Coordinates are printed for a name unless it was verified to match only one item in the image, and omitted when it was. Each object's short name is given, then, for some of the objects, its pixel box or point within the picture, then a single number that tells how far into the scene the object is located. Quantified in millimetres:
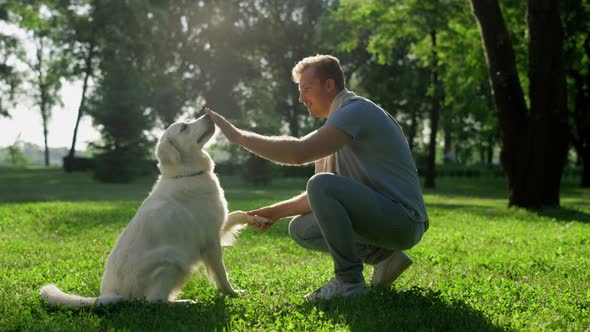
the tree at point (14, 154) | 59594
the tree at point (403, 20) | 21547
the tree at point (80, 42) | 39281
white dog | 4473
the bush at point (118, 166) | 31125
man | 4543
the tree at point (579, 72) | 19812
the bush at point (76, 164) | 40781
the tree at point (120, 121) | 31141
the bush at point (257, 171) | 28672
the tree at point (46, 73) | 44188
